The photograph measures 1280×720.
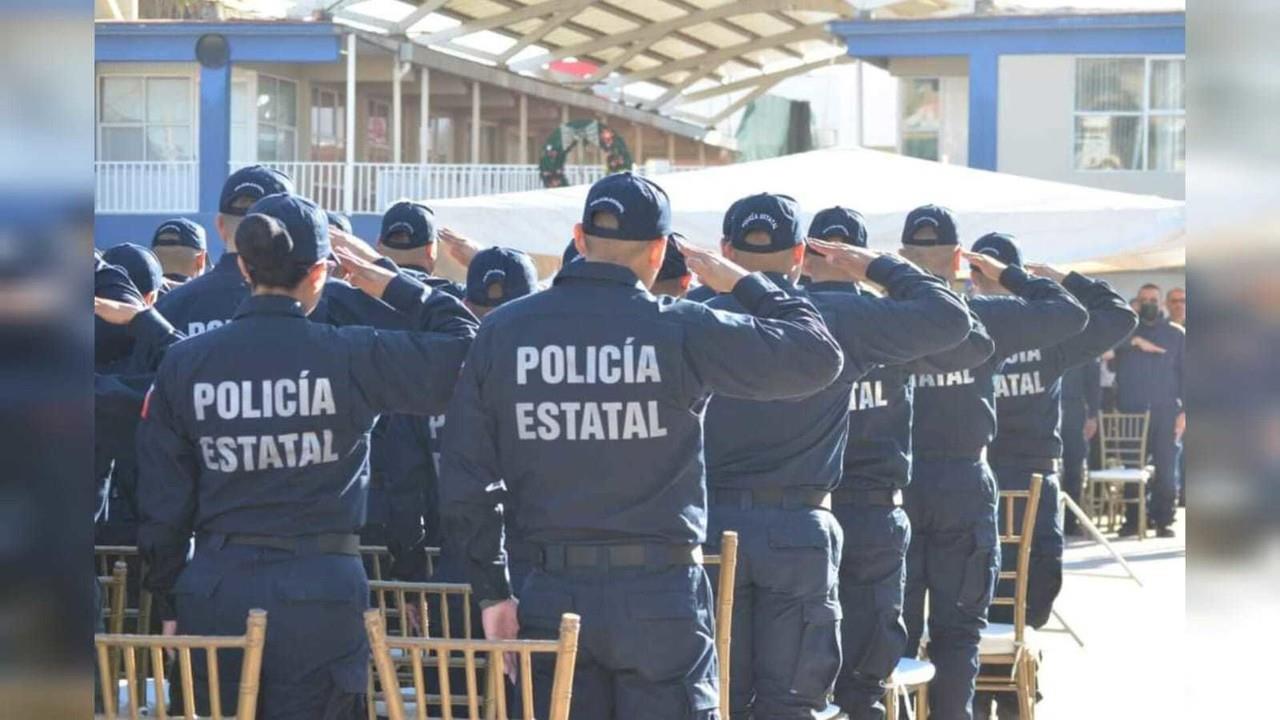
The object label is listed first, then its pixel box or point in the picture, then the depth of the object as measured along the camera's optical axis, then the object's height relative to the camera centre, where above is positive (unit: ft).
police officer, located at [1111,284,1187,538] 55.42 -2.06
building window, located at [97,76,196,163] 104.53 +11.57
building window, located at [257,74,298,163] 105.09 +11.80
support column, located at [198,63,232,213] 100.42 +10.83
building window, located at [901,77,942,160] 94.58 +11.01
